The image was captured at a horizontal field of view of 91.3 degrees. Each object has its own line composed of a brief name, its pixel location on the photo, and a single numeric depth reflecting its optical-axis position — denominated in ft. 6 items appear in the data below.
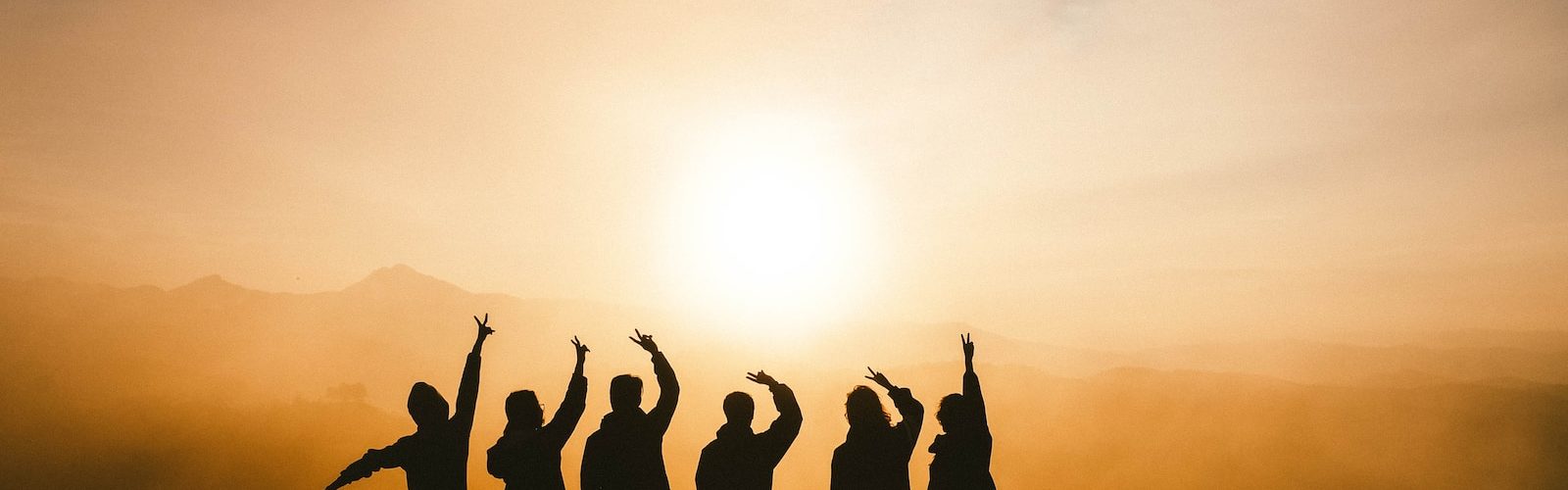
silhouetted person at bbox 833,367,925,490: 22.27
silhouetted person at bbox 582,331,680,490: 22.06
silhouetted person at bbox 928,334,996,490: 22.79
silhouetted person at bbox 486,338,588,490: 21.31
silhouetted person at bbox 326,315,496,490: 22.04
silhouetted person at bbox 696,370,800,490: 22.02
